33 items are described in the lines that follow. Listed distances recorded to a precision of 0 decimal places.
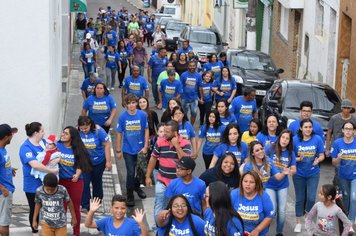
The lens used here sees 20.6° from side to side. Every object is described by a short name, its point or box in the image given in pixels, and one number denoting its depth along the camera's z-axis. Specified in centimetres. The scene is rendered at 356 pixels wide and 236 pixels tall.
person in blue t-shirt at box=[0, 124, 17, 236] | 1205
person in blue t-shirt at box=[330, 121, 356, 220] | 1380
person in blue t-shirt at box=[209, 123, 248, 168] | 1349
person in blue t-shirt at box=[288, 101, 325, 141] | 1495
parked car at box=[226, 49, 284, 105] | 2659
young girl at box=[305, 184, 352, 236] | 1143
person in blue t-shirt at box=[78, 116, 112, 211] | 1377
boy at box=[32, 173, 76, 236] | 1168
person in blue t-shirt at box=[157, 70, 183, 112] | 2042
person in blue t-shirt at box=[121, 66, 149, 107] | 2009
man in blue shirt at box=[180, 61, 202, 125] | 2086
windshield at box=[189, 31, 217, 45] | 3684
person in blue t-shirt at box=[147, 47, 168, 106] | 2462
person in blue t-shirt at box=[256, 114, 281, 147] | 1412
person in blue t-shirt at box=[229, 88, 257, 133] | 1730
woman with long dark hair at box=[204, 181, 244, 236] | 940
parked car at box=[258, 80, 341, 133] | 1980
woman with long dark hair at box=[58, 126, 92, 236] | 1287
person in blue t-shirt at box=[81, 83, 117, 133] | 1683
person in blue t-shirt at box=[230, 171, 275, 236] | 1067
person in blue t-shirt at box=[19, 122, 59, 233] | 1237
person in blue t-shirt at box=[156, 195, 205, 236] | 966
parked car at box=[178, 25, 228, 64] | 3588
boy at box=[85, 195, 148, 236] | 1022
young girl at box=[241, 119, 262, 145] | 1449
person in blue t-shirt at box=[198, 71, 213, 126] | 2109
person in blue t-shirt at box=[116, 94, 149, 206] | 1495
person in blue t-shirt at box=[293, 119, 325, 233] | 1370
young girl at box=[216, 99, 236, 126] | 1559
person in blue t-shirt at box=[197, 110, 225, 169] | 1501
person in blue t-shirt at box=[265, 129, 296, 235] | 1302
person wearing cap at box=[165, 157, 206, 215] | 1116
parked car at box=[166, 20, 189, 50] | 4409
